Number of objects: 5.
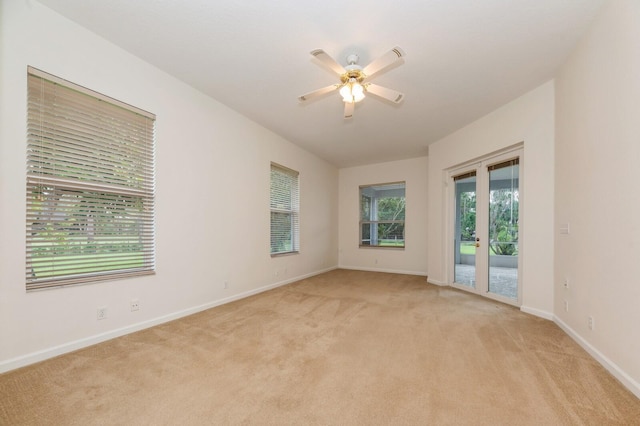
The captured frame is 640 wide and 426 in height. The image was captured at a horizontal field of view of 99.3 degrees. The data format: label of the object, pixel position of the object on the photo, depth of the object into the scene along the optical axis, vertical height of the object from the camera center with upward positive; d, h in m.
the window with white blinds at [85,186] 2.22 +0.23
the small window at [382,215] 6.92 -0.02
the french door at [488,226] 3.89 -0.18
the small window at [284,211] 5.13 +0.05
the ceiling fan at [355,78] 2.28 +1.30
